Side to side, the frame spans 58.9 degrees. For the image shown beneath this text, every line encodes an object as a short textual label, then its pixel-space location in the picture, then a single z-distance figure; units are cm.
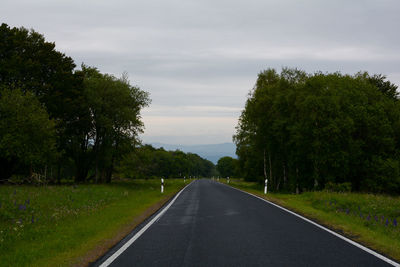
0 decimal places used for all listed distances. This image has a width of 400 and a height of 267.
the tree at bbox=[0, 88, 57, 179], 2567
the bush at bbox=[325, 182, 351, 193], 2748
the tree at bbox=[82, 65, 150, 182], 3912
